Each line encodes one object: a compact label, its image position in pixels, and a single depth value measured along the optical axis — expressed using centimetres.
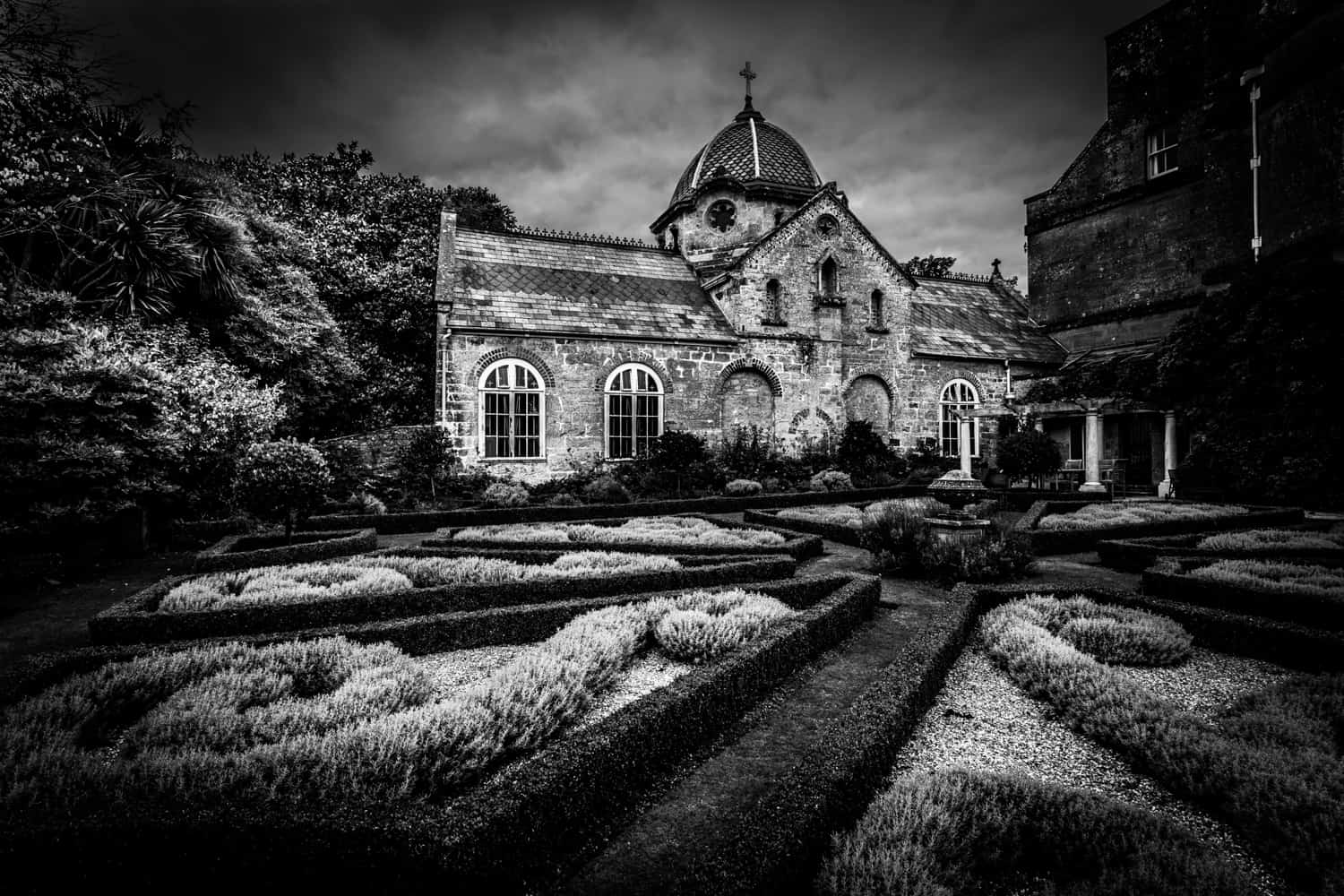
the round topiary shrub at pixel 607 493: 1506
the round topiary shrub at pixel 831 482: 1706
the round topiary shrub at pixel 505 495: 1456
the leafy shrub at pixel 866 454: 1938
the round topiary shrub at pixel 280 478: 852
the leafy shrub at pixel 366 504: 1326
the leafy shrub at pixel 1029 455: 1683
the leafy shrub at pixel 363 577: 598
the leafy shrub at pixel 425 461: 1530
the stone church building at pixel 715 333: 1706
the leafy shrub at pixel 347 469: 1397
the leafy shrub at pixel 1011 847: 241
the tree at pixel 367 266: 2069
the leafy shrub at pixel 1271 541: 789
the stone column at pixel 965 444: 1748
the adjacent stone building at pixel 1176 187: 1505
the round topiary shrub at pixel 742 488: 1585
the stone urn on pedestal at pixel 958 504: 776
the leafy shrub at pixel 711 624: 501
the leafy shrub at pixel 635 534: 922
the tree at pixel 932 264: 4147
